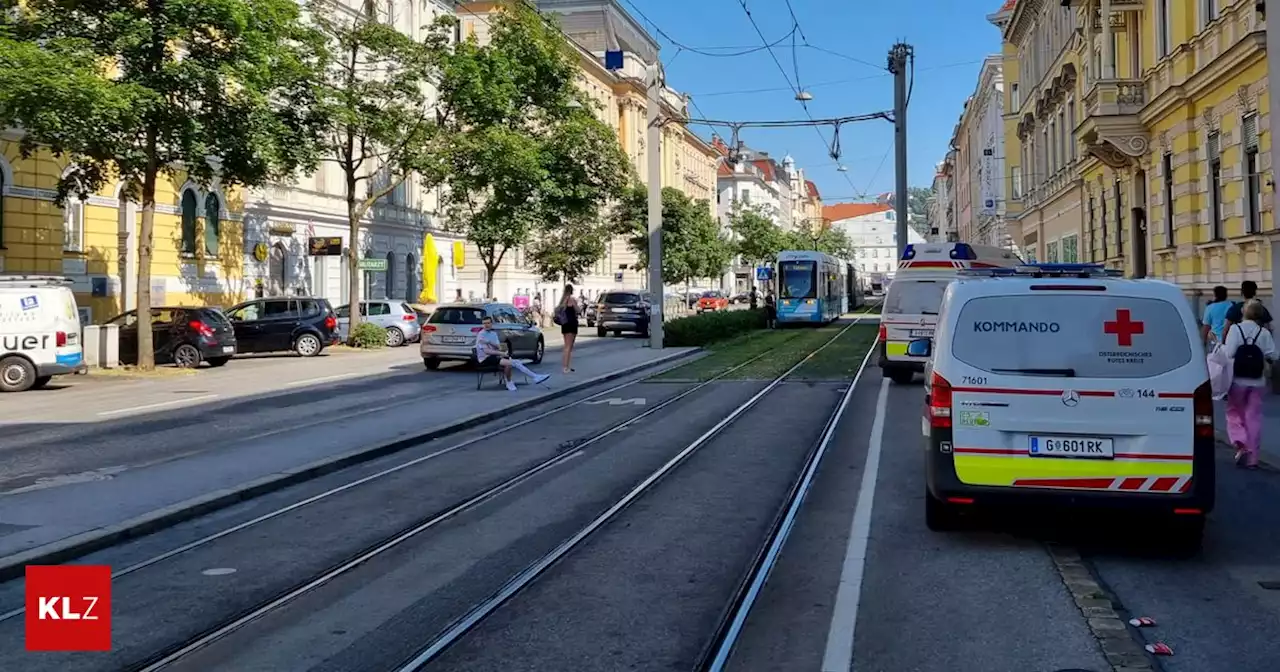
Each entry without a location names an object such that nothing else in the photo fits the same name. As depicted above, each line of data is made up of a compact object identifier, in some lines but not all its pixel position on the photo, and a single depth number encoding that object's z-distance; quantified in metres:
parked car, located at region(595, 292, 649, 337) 43.62
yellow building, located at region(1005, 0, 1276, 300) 20.48
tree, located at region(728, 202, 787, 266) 95.56
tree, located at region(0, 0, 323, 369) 21.30
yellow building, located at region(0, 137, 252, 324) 29.14
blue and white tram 46.66
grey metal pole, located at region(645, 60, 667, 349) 31.28
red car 75.94
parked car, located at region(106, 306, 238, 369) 27.03
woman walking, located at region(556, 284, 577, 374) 24.17
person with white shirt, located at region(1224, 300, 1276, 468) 11.22
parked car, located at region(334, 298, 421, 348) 39.19
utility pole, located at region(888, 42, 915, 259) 36.53
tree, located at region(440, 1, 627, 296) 36.25
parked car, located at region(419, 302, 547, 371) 25.66
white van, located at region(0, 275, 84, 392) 21.19
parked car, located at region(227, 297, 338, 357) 32.25
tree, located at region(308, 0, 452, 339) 34.16
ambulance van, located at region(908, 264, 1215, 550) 7.29
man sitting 20.27
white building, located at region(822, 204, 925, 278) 182.12
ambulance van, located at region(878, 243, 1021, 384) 19.69
